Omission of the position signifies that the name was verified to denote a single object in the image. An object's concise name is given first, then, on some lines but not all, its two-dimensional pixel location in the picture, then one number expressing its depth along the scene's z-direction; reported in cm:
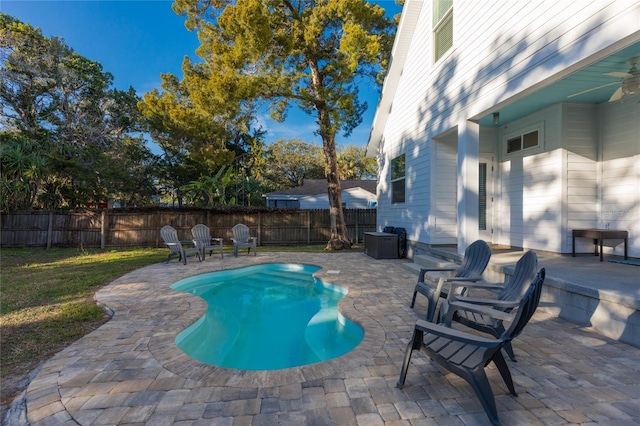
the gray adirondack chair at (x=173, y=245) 902
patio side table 545
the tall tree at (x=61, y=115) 1490
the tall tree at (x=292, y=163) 3470
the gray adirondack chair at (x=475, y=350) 206
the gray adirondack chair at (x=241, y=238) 1066
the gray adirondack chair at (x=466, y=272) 390
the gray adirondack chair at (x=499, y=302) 297
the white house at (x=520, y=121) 429
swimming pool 380
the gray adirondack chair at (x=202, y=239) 957
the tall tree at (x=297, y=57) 980
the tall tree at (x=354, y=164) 3453
